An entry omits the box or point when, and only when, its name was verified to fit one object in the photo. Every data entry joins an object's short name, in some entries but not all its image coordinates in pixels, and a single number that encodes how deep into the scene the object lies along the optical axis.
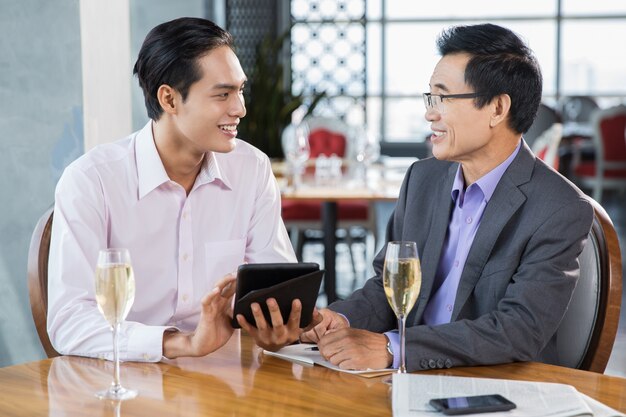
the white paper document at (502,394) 1.32
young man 2.04
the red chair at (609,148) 8.41
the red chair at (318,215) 5.52
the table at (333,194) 4.15
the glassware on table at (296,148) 4.46
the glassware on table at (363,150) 4.62
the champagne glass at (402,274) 1.50
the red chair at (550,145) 5.36
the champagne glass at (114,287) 1.43
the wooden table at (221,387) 1.39
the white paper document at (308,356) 1.60
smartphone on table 1.31
